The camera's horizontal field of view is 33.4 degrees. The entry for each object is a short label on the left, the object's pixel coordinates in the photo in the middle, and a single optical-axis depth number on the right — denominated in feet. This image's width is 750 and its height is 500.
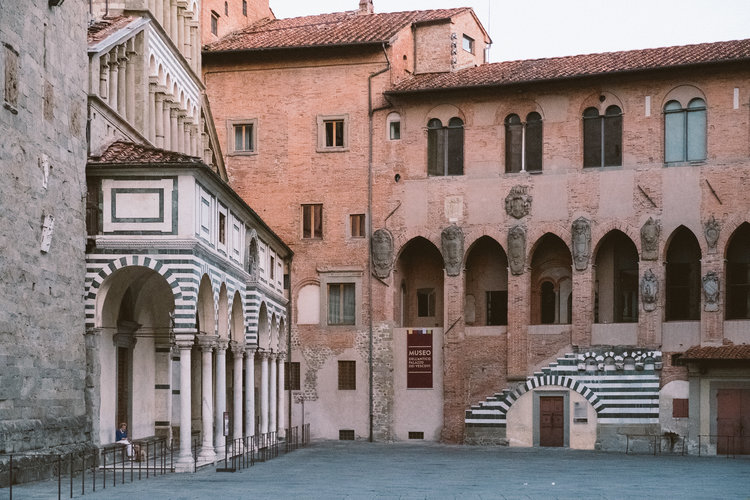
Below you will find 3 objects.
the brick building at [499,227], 134.21
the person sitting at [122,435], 97.71
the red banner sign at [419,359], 143.95
